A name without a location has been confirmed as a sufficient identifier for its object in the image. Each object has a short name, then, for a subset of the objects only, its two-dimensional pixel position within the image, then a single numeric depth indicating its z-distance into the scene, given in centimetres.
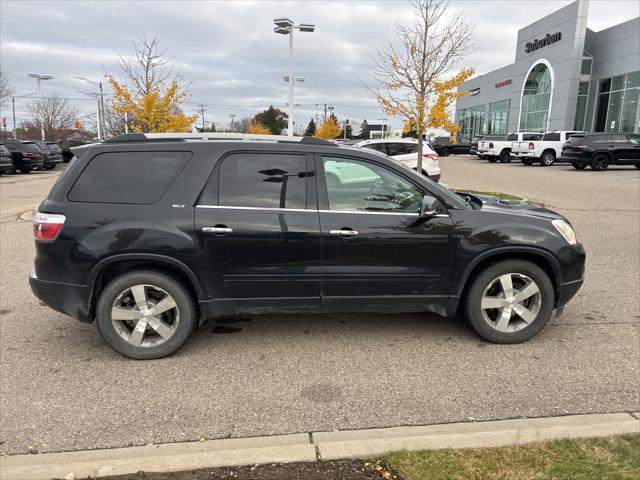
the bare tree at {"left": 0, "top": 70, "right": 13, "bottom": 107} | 3578
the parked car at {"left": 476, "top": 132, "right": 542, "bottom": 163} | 3197
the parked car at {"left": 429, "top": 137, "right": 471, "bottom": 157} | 4475
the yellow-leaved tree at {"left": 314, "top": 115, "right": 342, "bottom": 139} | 5544
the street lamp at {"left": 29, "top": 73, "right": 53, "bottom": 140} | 4241
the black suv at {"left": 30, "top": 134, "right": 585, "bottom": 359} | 376
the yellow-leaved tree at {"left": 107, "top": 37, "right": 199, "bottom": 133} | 1563
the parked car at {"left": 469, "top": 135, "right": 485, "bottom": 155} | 4073
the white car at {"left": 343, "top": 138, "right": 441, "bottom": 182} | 1408
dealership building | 3391
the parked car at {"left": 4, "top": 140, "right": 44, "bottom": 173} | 2461
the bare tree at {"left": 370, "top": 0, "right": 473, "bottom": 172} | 1293
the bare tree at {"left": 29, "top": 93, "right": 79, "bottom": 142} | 4872
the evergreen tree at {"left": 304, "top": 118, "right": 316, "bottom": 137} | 7978
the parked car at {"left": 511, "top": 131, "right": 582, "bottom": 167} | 2745
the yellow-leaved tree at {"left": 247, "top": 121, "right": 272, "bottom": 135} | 5774
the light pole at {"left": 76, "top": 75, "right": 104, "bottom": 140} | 3847
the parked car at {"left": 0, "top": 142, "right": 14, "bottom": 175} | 2195
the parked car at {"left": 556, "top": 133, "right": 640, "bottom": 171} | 2328
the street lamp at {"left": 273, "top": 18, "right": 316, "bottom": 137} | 2070
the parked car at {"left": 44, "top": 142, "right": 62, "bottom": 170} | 2703
